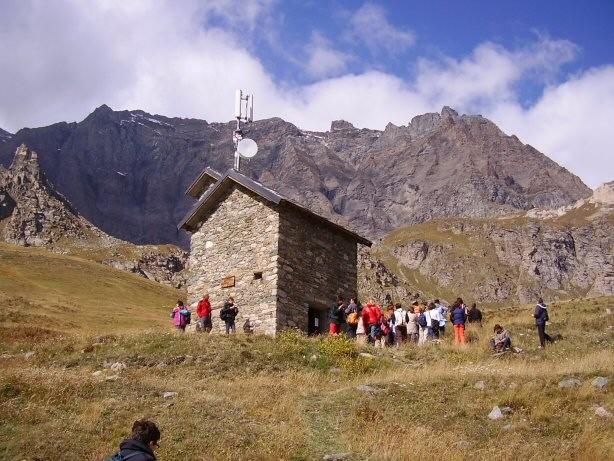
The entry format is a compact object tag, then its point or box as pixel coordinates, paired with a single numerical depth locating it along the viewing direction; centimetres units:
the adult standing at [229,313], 2544
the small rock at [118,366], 1984
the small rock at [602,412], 1444
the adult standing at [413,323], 2573
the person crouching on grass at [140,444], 874
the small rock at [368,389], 1680
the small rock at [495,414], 1478
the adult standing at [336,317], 2577
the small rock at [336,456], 1232
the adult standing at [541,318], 2356
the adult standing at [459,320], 2455
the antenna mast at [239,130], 3197
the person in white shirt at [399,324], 2620
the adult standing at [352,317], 2578
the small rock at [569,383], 1627
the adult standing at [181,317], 2716
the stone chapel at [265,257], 2619
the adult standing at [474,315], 2764
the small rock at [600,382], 1619
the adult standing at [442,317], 2634
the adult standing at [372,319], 2519
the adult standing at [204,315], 2650
